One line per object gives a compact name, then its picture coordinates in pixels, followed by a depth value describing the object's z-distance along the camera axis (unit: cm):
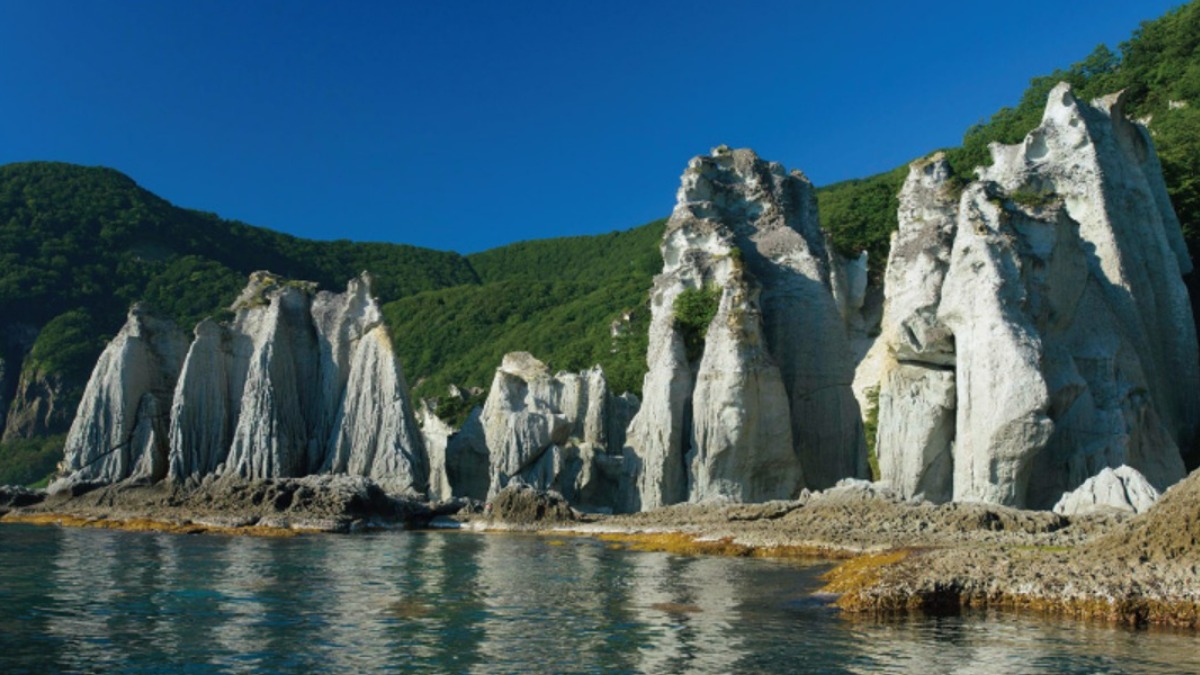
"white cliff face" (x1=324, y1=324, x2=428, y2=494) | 3769
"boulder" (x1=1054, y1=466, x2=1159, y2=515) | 2200
